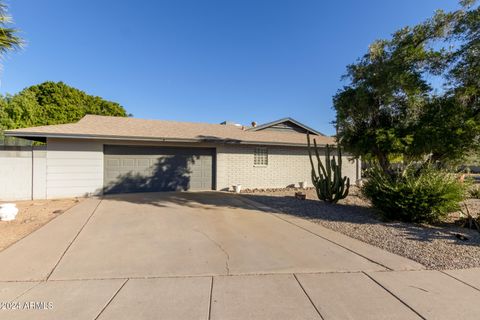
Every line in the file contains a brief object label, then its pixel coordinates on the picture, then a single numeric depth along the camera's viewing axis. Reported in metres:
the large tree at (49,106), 22.58
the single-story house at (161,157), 10.77
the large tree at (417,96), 7.46
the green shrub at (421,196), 6.78
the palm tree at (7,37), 5.70
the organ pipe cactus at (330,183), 9.80
